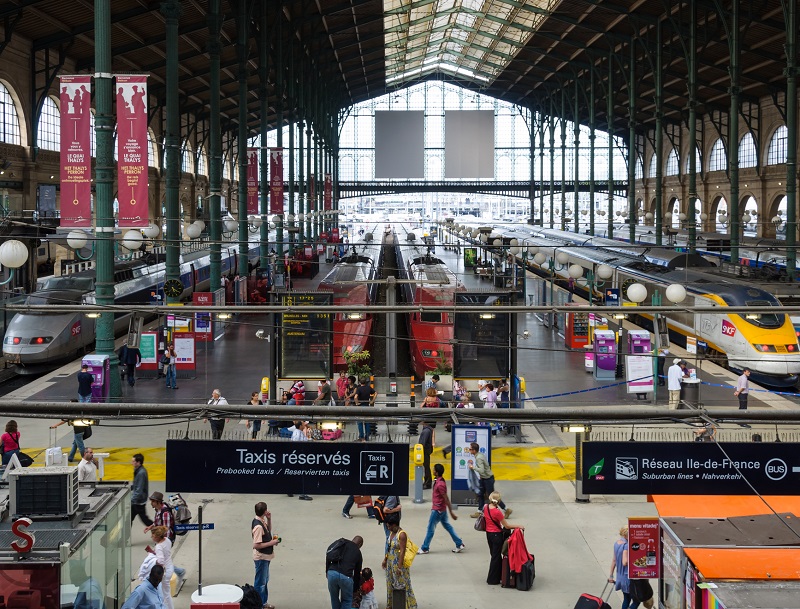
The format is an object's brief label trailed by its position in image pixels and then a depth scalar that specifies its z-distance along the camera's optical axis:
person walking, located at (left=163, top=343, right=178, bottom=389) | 23.30
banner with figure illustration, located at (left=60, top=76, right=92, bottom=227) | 18.83
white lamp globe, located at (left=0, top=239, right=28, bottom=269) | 17.89
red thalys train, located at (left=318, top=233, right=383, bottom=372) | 21.55
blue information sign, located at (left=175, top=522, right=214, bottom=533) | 10.95
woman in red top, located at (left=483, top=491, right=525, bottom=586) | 11.54
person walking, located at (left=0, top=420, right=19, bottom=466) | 14.91
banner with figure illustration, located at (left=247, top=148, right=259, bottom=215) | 38.12
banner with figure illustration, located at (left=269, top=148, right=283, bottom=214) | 41.72
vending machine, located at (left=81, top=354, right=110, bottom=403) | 19.78
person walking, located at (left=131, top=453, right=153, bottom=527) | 13.14
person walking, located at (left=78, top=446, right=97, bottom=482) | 13.21
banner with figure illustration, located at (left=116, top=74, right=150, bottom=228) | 19.38
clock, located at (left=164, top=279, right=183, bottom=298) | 25.69
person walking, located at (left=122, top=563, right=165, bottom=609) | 8.84
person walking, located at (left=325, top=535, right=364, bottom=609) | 10.15
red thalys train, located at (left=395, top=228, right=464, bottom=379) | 22.00
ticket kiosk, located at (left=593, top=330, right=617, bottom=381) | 24.39
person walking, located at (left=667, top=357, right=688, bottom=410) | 19.94
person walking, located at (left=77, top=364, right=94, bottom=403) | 18.91
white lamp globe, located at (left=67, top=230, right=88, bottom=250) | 23.45
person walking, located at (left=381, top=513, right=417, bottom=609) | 10.36
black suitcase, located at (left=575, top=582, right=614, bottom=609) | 9.42
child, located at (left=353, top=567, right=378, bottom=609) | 10.20
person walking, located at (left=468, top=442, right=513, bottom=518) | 14.12
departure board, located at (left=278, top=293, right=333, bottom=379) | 19.56
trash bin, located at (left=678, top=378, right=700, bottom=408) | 19.53
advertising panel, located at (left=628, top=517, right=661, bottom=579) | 9.99
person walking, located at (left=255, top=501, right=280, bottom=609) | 10.76
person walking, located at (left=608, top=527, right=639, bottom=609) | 10.35
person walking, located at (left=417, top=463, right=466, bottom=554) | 12.63
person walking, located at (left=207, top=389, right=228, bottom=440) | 13.90
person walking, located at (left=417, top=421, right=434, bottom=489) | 15.61
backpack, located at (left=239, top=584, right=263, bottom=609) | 9.88
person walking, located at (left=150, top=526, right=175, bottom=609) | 10.32
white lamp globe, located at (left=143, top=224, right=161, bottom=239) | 29.73
